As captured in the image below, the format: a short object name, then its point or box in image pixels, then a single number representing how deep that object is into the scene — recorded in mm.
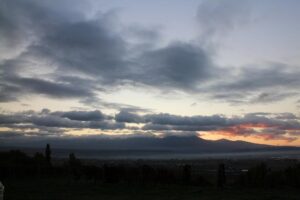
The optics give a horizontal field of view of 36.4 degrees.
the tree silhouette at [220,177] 30773
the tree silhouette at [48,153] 46978
